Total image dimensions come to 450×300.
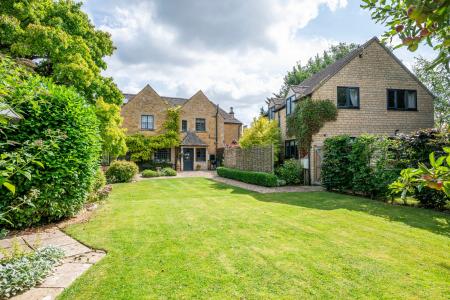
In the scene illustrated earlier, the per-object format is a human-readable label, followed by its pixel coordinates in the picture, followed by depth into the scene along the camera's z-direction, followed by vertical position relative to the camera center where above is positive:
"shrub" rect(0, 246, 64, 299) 3.25 -1.65
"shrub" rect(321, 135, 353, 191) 12.02 -0.57
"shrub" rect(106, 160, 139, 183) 17.58 -1.34
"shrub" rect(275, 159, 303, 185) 15.35 -1.26
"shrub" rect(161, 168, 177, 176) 23.47 -1.78
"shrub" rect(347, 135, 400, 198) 9.91 -0.57
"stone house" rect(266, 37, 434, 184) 16.11 +3.69
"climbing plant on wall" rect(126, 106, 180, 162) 26.31 +1.39
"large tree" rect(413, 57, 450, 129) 23.51 +6.38
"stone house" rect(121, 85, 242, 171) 27.92 +3.39
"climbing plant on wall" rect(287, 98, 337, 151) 15.80 +2.25
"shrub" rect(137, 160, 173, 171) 26.69 -1.27
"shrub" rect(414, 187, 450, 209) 8.24 -1.58
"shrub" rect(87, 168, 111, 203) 9.41 -1.49
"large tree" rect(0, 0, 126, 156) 12.26 +5.63
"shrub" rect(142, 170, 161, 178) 22.19 -1.85
